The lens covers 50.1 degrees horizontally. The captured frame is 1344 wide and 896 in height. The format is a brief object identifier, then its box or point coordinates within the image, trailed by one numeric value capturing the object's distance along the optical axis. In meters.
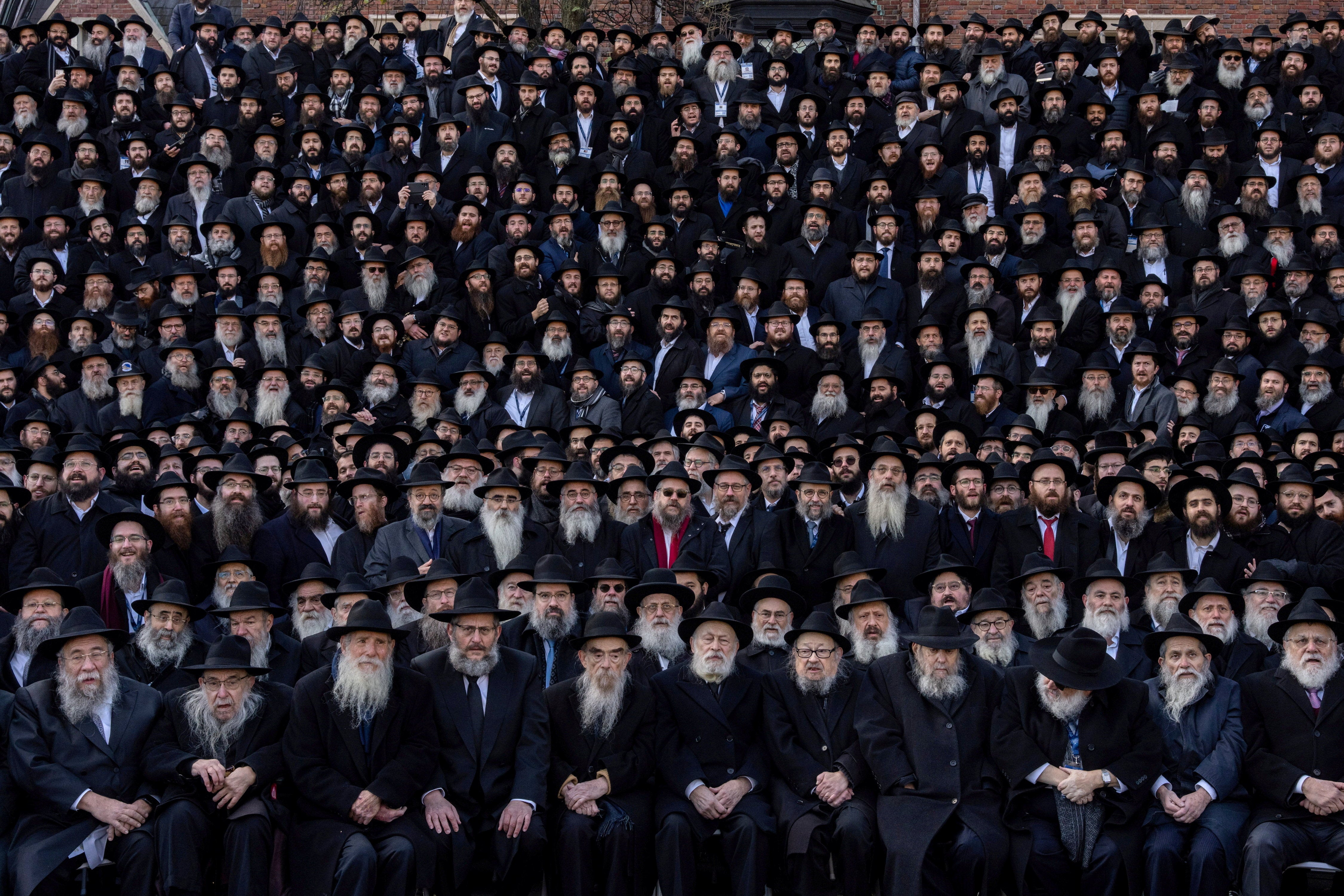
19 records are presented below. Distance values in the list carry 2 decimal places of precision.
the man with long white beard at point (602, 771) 7.60
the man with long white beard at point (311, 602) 9.25
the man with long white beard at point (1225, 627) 8.49
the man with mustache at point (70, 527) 10.10
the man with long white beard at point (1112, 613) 8.72
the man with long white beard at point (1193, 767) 7.34
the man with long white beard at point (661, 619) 8.66
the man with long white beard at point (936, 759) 7.45
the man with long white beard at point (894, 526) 10.23
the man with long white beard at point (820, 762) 7.60
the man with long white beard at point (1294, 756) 7.26
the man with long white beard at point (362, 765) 7.32
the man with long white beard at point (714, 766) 7.61
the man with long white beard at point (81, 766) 7.21
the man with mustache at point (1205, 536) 9.90
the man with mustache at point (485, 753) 7.55
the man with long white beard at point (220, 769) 7.22
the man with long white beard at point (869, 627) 8.81
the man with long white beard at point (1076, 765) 7.41
